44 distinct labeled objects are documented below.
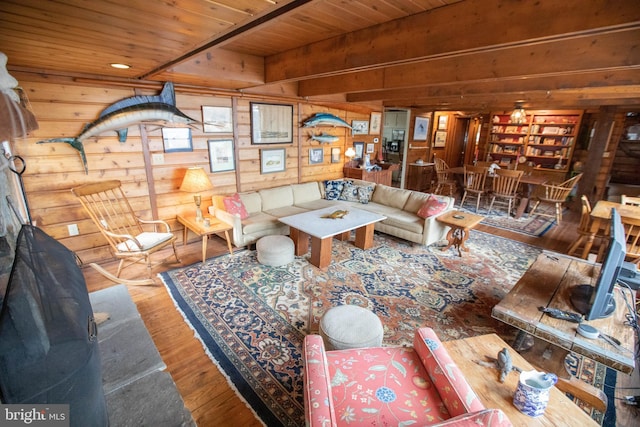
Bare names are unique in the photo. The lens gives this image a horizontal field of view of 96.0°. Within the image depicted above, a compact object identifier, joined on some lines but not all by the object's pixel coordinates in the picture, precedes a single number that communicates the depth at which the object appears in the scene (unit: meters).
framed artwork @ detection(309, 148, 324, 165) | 5.31
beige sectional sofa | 3.84
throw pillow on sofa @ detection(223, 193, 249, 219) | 3.67
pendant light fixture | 5.38
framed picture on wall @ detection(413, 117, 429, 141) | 7.57
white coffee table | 3.38
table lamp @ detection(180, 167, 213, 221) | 3.55
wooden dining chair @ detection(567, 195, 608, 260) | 3.63
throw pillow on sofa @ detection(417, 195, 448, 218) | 3.91
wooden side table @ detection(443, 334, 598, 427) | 1.19
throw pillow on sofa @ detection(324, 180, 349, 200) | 5.11
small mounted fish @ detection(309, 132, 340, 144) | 5.19
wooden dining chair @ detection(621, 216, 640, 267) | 3.03
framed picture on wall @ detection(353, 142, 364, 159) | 6.13
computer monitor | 1.62
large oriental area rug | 2.00
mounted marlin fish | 3.04
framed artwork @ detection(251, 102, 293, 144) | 4.37
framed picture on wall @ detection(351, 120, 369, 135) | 5.97
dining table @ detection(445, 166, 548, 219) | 5.41
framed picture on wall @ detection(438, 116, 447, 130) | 8.32
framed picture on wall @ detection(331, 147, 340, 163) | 5.71
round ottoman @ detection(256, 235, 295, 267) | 3.37
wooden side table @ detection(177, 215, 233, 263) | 3.44
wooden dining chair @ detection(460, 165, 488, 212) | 5.70
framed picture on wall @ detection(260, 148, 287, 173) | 4.59
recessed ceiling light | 2.51
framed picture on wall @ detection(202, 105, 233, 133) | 3.88
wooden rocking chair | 2.91
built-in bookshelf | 6.98
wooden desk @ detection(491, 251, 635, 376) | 1.60
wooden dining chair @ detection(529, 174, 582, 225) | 5.09
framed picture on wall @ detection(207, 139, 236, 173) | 4.04
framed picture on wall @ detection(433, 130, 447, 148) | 8.44
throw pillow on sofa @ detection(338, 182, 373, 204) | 4.98
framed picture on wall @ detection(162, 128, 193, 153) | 3.62
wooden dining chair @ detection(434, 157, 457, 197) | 6.48
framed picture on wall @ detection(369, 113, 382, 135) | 6.28
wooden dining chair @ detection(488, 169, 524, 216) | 5.30
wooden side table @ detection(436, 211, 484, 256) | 3.73
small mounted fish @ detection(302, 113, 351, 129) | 4.98
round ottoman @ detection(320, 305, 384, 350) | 1.85
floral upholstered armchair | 1.20
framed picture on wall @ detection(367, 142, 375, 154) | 6.44
